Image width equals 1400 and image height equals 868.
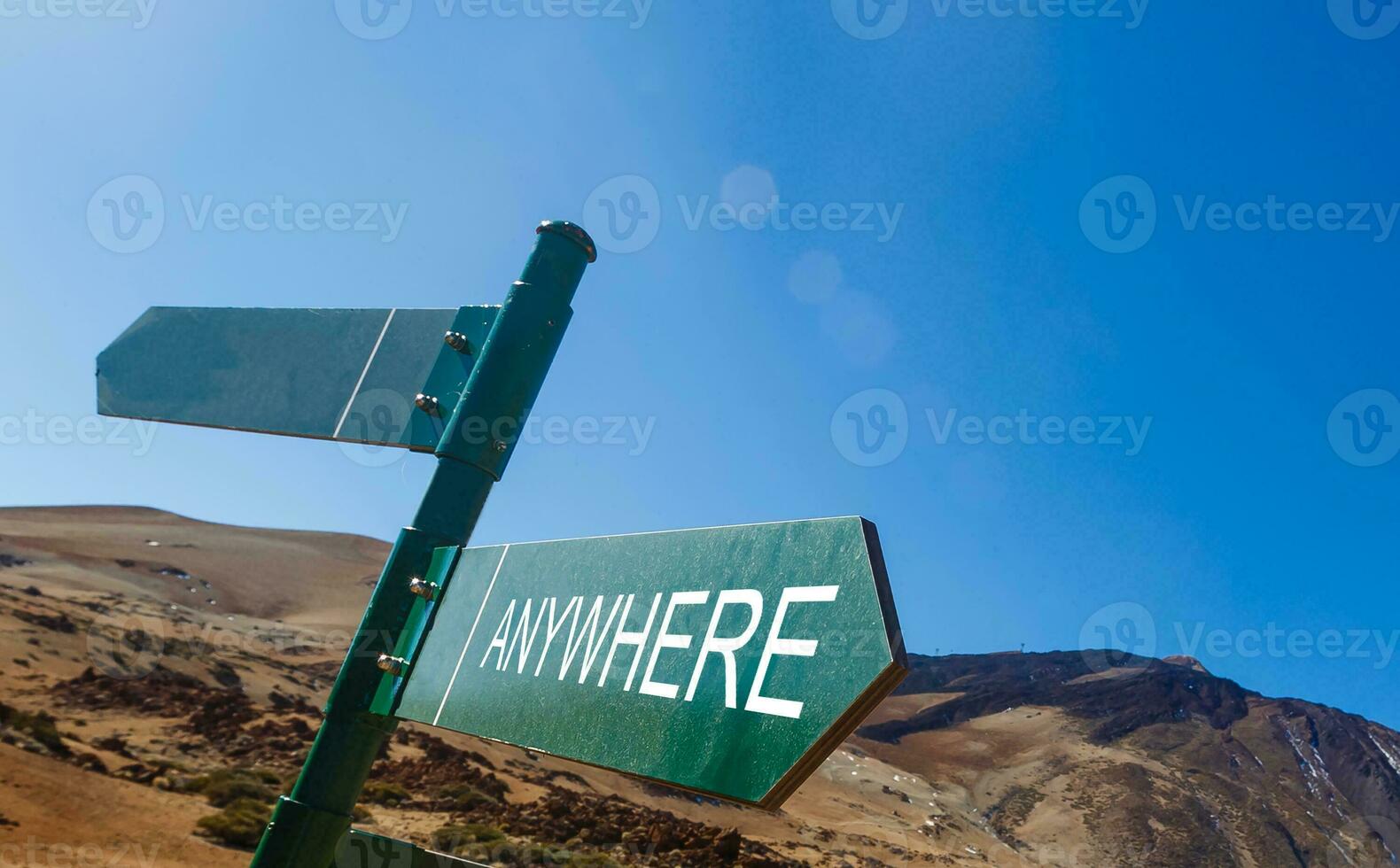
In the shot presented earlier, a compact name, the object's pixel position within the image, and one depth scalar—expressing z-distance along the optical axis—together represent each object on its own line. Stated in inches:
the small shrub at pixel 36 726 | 753.6
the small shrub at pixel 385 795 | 968.3
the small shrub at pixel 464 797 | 1031.4
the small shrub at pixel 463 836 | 815.7
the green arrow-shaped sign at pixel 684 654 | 59.5
